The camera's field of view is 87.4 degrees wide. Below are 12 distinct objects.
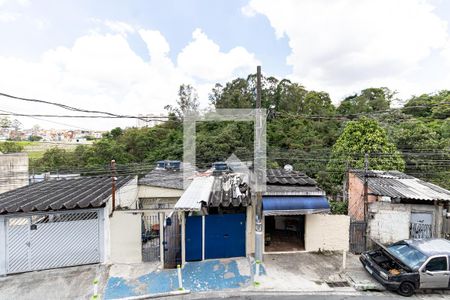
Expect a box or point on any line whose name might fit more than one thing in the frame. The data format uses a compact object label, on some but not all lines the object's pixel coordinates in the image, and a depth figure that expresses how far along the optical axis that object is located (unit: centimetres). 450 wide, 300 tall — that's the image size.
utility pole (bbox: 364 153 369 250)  1034
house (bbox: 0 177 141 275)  873
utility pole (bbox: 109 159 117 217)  970
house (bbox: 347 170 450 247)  1044
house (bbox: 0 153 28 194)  1942
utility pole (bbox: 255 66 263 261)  837
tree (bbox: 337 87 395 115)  3500
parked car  734
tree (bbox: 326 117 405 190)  1811
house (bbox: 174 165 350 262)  937
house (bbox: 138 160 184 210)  1551
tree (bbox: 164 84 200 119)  3631
